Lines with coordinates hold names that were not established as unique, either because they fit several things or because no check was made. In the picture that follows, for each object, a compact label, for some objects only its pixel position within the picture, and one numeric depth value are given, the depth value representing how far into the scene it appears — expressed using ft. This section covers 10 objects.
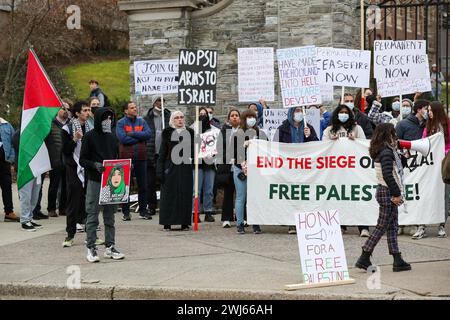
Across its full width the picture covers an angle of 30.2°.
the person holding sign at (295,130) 41.86
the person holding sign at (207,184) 45.47
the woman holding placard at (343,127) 39.26
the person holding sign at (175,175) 41.91
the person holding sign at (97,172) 33.24
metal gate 48.93
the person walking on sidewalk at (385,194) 29.68
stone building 54.80
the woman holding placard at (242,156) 41.01
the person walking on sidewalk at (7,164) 46.14
